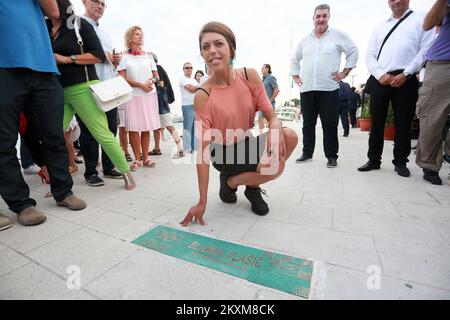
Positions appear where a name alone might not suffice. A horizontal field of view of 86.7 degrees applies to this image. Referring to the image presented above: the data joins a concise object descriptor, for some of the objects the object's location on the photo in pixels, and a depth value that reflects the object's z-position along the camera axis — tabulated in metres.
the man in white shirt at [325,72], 3.15
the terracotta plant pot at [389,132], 5.03
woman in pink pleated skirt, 3.20
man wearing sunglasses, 4.58
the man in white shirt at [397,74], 2.56
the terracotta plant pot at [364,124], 6.84
